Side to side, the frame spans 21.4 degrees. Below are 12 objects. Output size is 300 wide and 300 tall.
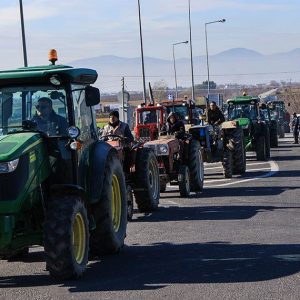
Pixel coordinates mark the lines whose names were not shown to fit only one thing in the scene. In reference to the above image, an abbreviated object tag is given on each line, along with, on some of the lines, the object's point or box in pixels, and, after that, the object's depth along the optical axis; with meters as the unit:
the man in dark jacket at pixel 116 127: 15.42
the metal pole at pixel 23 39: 22.22
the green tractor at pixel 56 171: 8.12
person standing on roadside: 41.25
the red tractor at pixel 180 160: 17.36
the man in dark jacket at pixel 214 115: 23.57
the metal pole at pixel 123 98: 30.29
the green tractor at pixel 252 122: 29.09
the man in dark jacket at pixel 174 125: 18.80
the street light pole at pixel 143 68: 38.96
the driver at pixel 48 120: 9.09
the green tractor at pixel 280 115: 49.03
